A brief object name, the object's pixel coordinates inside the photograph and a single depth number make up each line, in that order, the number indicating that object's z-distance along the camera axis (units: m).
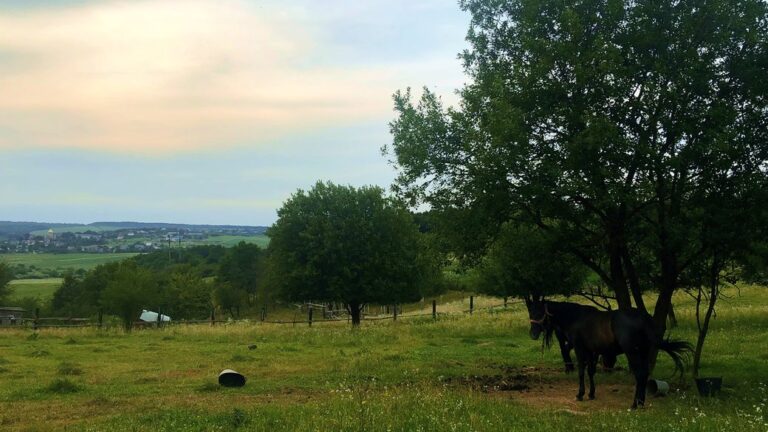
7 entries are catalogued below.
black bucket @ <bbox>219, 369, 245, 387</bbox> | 14.02
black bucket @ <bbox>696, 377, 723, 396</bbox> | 10.95
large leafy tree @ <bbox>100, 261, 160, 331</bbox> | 38.59
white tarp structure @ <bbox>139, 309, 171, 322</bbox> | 78.53
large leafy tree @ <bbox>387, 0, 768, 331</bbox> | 10.74
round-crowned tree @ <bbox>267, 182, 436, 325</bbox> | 39.41
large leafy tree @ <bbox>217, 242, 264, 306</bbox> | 92.75
